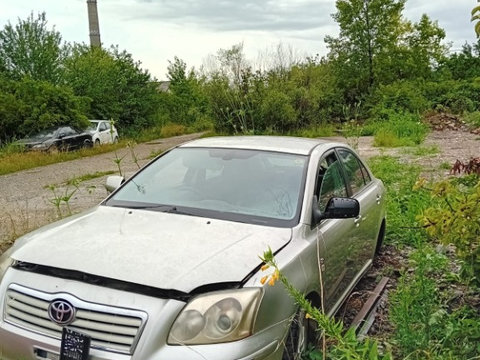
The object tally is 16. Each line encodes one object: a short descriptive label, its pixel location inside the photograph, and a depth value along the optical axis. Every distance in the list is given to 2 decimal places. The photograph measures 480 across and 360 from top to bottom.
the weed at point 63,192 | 9.84
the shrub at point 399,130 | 16.75
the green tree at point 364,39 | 29.34
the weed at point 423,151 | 13.41
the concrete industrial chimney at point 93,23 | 38.28
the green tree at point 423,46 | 30.77
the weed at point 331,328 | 1.85
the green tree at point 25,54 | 24.59
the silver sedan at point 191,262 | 2.28
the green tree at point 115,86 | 27.00
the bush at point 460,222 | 2.61
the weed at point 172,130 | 29.60
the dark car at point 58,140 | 18.08
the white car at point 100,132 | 21.20
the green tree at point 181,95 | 35.41
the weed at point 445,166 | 10.30
